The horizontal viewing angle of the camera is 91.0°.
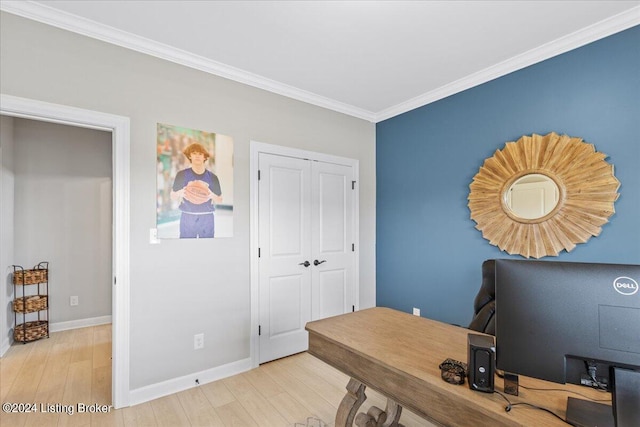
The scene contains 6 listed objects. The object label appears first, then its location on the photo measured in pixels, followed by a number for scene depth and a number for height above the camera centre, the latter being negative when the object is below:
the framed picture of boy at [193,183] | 2.43 +0.27
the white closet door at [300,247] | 3.00 -0.32
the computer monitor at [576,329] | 0.81 -0.32
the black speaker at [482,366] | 1.00 -0.48
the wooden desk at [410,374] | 0.95 -0.59
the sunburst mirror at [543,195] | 2.18 +0.16
